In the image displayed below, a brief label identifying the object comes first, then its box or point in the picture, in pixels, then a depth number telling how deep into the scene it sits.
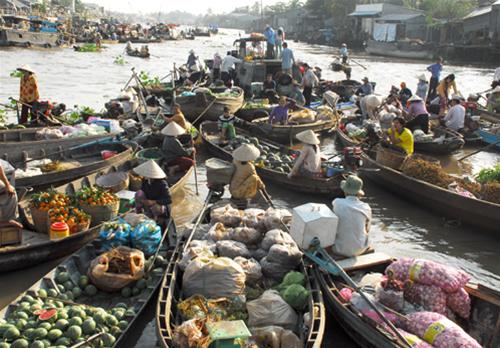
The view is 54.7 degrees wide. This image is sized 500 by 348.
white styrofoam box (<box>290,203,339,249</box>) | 5.54
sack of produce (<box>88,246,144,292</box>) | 5.64
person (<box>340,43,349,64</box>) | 28.68
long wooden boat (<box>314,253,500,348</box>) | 4.74
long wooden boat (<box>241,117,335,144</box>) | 13.04
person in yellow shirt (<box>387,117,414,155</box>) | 9.86
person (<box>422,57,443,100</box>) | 16.41
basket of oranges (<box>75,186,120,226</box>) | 7.26
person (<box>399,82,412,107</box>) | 16.22
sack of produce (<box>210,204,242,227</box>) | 6.61
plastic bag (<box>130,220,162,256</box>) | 6.29
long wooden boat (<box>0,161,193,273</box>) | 6.30
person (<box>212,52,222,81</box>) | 20.70
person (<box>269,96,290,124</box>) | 13.07
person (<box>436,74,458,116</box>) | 14.92
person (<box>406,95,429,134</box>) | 12.20
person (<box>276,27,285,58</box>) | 19.69
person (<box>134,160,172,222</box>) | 7.06
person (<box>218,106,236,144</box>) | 12.04
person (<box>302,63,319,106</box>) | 16.64
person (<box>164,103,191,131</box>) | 11.44
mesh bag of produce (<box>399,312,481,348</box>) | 4.21
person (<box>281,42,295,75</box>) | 17.86
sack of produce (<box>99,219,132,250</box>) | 6.27
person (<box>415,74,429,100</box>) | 15.72
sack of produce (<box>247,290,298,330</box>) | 4.78
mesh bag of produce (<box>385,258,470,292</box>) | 4.86
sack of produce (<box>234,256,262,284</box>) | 5.48
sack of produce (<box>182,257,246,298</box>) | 5.05
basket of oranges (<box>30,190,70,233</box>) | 6.82
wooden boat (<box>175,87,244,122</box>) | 14.70
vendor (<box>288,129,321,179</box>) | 9.23
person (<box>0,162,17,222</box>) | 6.39
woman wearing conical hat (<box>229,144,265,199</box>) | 7.66
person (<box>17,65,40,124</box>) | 11.87
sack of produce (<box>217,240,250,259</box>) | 5.78
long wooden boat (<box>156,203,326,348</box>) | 4.39
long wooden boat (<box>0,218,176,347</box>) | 4.67
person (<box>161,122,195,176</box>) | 9.80
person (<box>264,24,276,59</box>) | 19.44
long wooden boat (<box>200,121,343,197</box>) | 9.45
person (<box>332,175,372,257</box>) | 5.71
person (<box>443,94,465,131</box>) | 13.41
